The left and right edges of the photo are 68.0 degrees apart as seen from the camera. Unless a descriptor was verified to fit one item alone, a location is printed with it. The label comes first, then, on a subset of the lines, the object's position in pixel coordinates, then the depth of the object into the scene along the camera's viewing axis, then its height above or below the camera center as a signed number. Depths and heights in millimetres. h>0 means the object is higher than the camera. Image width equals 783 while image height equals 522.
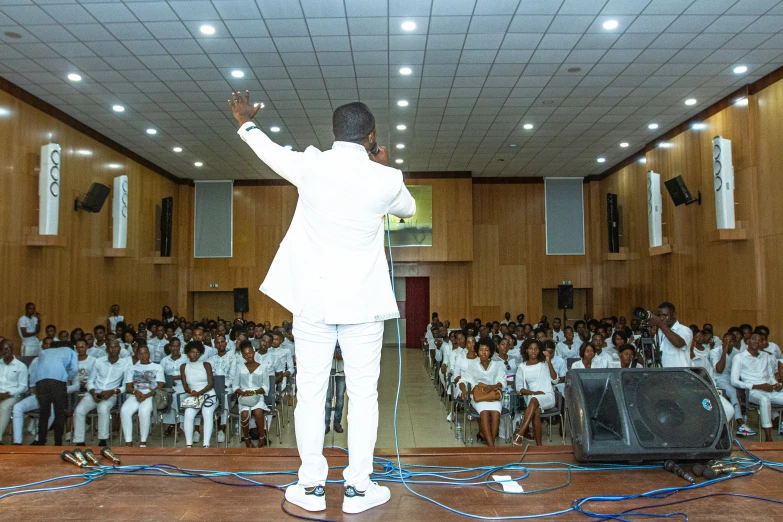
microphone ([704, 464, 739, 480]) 2547 -755
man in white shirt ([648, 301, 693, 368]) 5181 -344
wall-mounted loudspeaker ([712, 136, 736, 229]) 9555 +1971
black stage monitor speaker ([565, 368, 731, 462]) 2680 -536
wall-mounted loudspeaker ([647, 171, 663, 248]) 12242 +2048
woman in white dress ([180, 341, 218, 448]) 5992 -837
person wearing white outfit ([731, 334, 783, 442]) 6293 -871
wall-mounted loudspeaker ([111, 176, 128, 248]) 12211 +1975
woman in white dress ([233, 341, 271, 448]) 6090 -885
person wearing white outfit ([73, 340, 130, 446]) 6227 -882
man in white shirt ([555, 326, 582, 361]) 9400 -706
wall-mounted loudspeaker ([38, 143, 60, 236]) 9531 +1979
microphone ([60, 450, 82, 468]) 2781 -712
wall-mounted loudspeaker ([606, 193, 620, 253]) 15102 +2147
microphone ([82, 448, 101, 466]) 2753 -698
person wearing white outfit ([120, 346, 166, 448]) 6063 -858
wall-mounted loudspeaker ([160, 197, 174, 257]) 15188 +2239
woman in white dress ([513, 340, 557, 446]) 6285 -819
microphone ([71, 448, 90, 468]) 2757 -698
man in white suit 2273 +118
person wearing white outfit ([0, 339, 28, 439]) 6250 -757
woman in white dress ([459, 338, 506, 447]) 6035 -849
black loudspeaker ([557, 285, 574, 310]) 15623 +178
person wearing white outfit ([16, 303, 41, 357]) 9125 -290
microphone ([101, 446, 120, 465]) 2805 -703
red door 17859 -48
